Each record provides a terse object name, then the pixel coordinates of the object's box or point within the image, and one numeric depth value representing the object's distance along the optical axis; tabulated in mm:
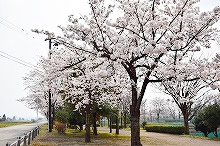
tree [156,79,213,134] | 35500
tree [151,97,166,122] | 107125
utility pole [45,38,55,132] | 30844
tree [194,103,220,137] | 27150
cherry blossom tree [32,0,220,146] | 11375
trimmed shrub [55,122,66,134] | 29173
